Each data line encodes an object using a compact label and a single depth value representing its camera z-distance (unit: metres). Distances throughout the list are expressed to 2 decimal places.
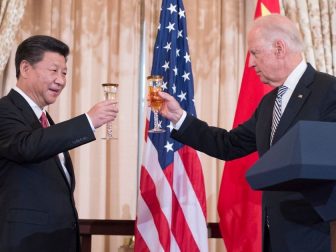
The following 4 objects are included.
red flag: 3.69
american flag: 3.64
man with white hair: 2.38
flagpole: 4.46
